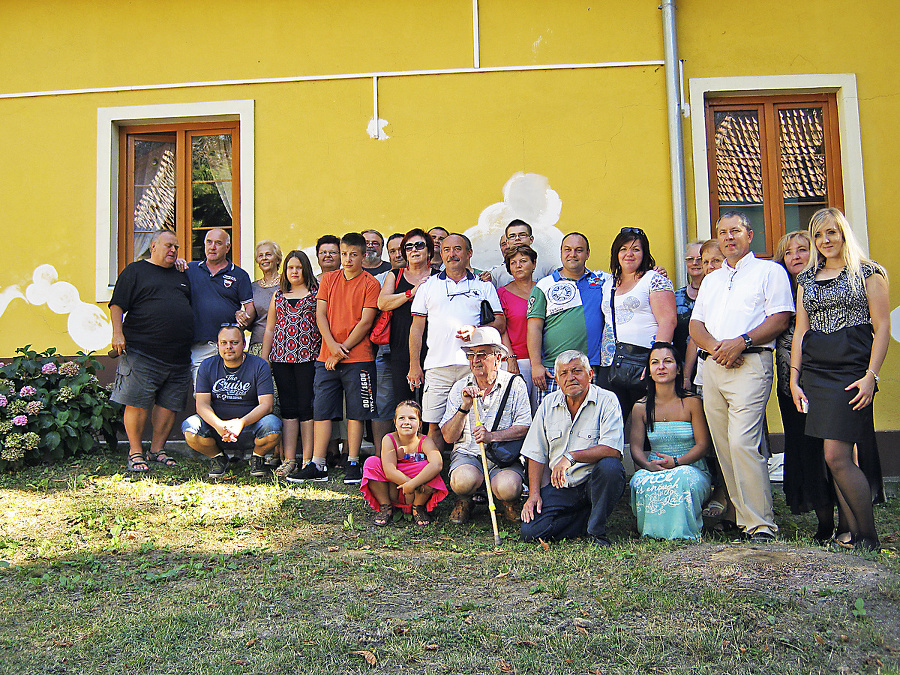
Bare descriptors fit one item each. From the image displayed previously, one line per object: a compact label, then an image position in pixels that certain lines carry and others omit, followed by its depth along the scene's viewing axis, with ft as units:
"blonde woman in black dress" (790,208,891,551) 14.12
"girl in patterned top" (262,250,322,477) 21.01
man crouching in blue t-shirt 20.63
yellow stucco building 23.91
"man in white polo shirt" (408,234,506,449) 18.67
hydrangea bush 20.97
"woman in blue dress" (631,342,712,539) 15.76
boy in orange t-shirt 20.18
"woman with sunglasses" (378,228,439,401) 20.02
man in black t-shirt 21.21
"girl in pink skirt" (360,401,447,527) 17.30
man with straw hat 17.17
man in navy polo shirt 22.18
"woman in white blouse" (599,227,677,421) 17.46
